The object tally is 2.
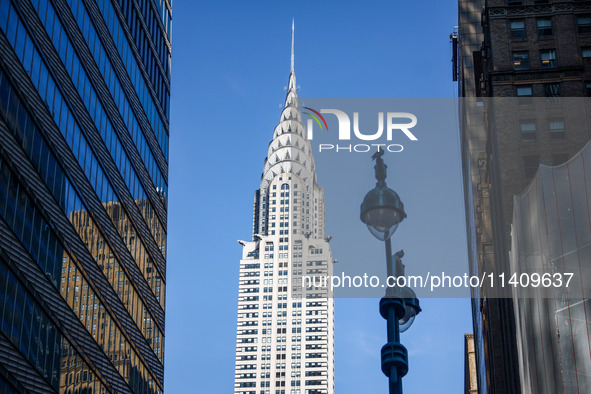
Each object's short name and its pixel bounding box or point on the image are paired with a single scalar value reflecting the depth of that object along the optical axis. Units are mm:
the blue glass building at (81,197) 50562
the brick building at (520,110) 71625
